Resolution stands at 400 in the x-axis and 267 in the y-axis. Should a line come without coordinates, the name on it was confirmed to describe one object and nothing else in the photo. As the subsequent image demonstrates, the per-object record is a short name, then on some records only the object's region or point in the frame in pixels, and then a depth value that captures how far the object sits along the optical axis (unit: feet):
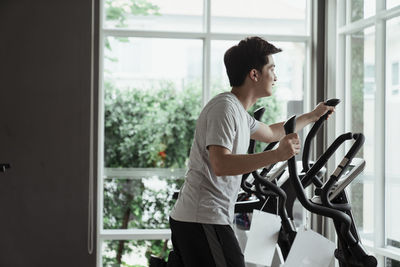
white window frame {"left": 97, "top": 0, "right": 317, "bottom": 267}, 21.06
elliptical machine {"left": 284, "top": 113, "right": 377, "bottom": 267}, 12.04
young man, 11.74
